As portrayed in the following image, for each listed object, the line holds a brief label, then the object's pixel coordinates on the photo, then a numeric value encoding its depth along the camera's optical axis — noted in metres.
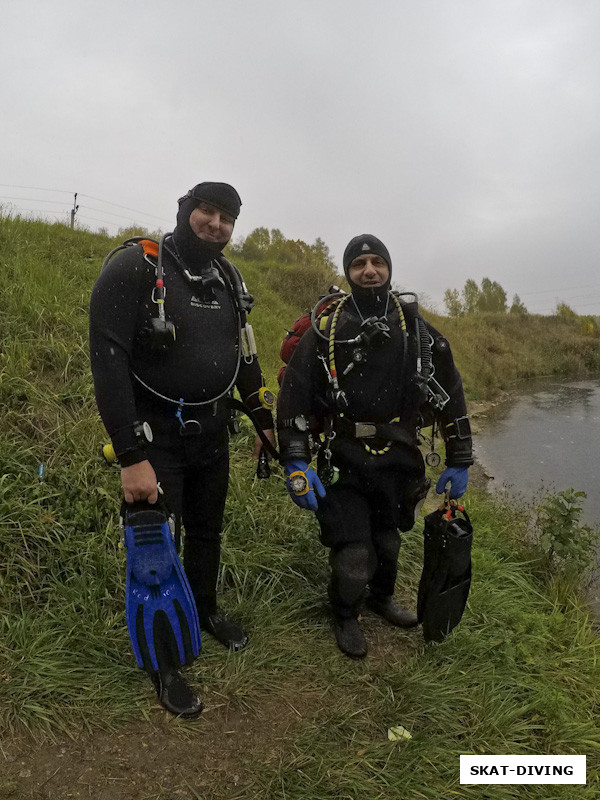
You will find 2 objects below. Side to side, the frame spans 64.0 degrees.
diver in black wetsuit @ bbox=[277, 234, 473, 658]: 2.54
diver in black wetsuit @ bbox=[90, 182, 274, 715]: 1.98
